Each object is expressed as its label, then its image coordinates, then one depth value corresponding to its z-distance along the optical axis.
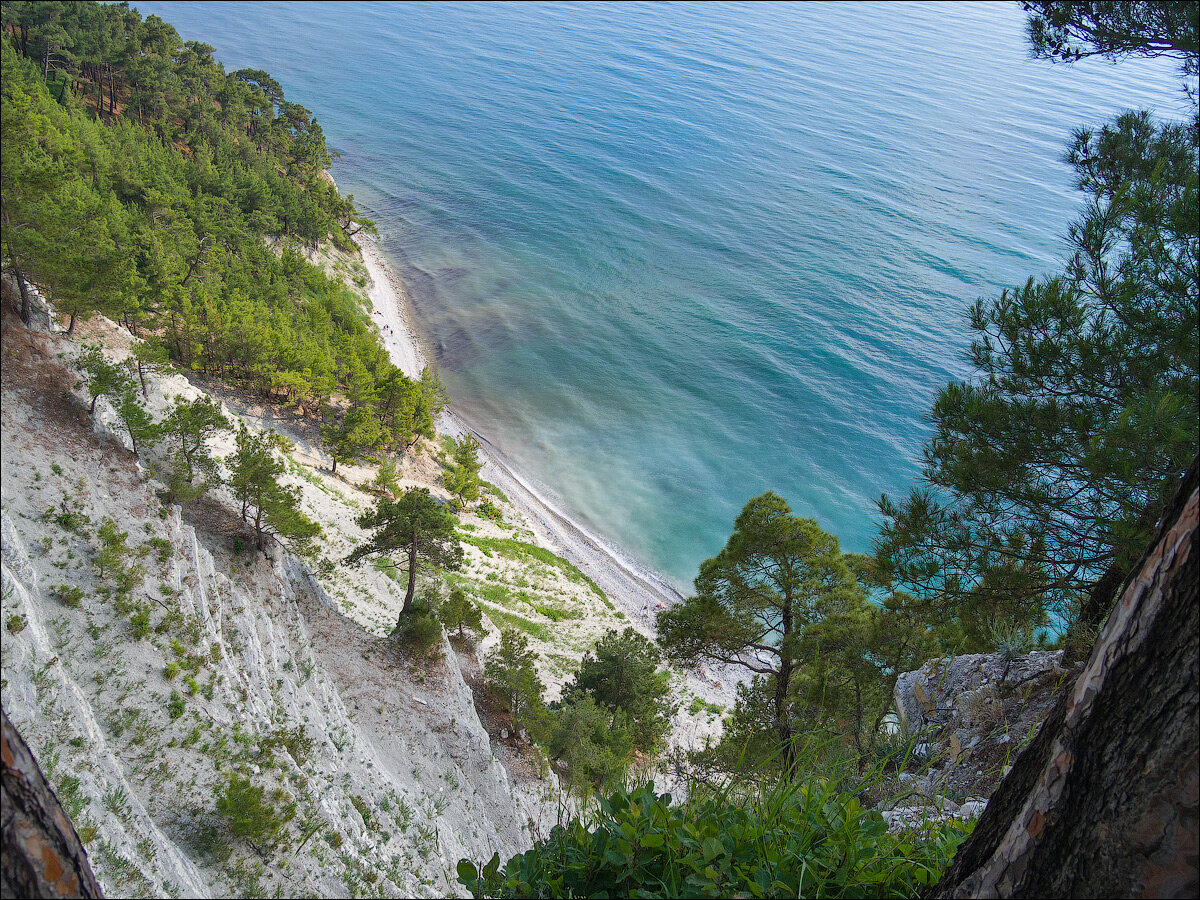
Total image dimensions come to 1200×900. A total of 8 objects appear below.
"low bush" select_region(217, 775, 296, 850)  10.43
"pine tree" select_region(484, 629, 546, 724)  19.94
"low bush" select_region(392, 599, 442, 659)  19.12
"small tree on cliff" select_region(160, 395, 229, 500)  17.28
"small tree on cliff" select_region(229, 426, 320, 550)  17.34
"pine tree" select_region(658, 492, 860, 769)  13.88
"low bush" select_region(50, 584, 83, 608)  12.47
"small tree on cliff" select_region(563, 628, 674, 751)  21.97
